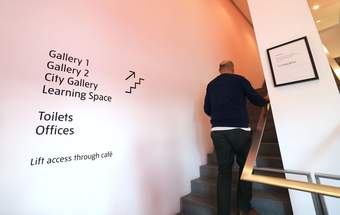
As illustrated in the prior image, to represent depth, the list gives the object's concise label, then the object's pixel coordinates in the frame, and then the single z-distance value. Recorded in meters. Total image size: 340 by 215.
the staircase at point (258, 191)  1.67
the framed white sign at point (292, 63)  1.54
